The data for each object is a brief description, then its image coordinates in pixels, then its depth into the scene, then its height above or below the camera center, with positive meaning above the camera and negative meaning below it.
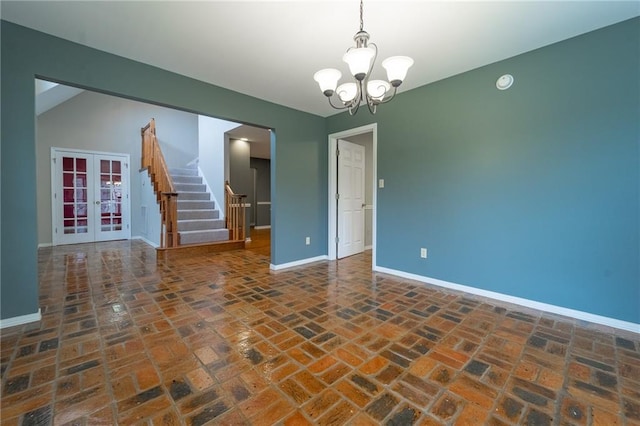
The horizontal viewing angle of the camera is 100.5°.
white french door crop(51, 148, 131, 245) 5.88 +0.35
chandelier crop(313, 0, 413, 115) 1.68 +0.95
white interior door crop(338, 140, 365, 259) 4.67 +0.20
